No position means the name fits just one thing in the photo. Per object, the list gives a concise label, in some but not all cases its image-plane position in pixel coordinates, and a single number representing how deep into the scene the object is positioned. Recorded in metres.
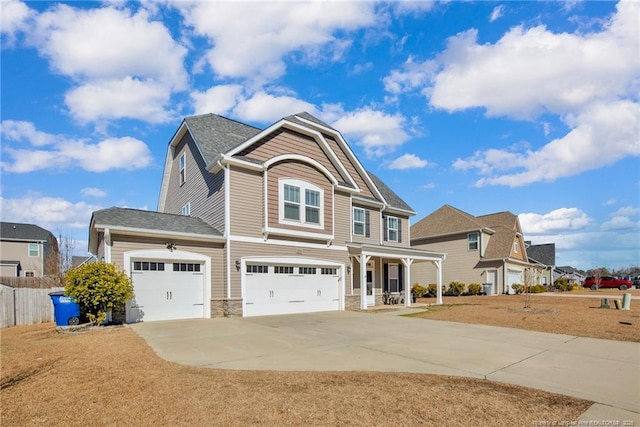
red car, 47.50
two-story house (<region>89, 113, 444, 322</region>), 14.95
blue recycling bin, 12.60
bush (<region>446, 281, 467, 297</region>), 34.62
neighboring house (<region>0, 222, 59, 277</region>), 39.28
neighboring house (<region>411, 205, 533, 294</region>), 34.97
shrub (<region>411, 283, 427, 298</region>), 28.84
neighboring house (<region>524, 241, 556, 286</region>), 49.94
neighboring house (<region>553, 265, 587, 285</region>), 69.06
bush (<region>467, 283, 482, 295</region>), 34.28
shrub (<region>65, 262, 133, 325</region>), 12.60
